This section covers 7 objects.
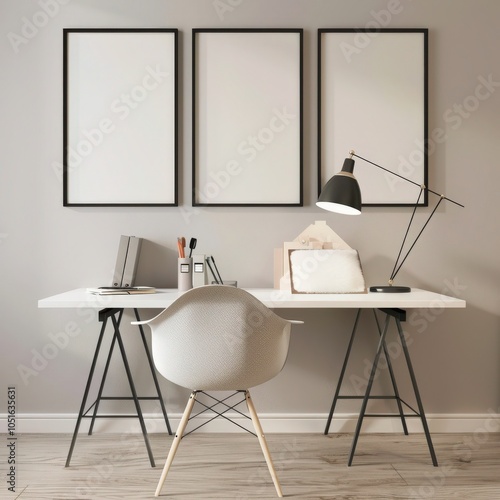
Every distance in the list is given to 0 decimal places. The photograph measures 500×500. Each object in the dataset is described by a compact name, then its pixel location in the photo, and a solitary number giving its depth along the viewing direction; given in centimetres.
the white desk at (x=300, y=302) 233
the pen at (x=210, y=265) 272
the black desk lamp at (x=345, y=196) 259
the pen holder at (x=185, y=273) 269
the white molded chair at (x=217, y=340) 207
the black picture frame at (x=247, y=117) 295
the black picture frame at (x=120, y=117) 295
